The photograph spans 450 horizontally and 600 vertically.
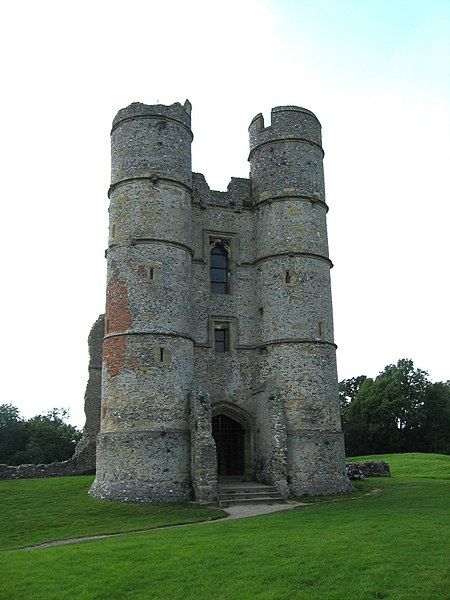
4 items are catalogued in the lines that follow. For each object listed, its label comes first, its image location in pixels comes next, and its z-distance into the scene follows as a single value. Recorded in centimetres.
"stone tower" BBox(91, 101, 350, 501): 2044
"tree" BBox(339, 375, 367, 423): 6903
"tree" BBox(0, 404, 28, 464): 4556
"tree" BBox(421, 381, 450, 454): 5491
